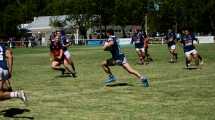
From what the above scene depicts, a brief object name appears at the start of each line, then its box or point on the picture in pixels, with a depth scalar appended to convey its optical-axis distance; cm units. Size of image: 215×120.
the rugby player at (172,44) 3175
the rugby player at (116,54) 1750
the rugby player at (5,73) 1188
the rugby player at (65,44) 2242
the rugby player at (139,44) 3119
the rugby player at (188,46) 2605
